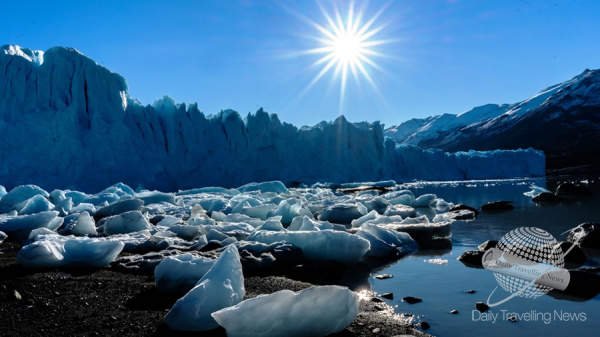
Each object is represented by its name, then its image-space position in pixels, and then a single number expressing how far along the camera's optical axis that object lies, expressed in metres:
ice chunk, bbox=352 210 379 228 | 8.17
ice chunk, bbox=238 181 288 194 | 17.84
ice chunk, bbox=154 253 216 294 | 3.50
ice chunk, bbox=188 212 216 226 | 7.52
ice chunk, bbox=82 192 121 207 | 12.36
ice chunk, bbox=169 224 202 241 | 6.41
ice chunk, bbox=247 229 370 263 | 5.07
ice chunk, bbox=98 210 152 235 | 7.16
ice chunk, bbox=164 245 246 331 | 2.60
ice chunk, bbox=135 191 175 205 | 12.97
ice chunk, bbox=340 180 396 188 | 26.05
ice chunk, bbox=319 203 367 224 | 9.92
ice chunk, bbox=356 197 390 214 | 12.39
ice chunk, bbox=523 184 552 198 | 15.65
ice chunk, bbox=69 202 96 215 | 10.26
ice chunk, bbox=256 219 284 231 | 6.61
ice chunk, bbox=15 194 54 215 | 9.61
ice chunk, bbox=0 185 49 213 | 11.20
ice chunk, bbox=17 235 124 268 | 4.17
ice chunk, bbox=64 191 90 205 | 13.20
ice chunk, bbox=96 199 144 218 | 10.11
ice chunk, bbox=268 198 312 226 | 9.70
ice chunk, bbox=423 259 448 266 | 5.02
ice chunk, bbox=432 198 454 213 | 12.38
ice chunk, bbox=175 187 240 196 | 17.81
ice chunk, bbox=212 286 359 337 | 2.31
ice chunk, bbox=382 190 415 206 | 13.97
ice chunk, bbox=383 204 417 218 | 9.72
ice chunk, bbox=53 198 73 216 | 9.64
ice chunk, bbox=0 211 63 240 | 7.34
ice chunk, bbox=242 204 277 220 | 10.02
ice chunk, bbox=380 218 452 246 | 6.71
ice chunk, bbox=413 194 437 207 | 13.80
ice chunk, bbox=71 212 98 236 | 6.96
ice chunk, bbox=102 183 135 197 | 14.05
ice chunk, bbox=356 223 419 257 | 5.61
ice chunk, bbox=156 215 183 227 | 7.88
